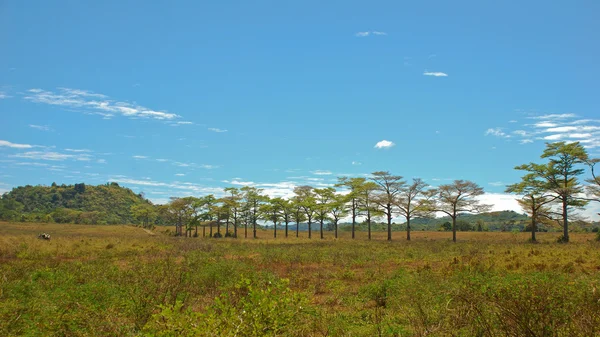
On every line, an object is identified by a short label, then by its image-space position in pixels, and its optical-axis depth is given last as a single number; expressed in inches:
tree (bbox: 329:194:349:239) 2154.3
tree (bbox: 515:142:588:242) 1371.8
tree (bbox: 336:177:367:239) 2043.6
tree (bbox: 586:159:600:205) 1327.5
